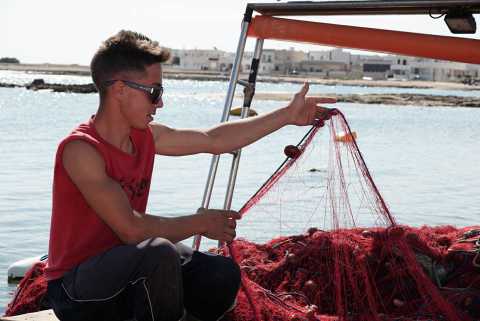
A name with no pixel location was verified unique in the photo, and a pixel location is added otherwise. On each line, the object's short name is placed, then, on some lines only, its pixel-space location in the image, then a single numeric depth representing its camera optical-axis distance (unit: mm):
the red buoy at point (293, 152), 4414
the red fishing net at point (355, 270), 4074
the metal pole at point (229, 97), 4633
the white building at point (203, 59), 151375
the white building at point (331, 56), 144612
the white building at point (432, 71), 119625
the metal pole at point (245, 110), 4758
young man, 3236
